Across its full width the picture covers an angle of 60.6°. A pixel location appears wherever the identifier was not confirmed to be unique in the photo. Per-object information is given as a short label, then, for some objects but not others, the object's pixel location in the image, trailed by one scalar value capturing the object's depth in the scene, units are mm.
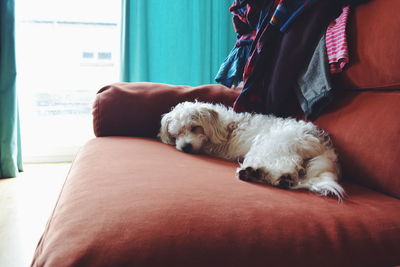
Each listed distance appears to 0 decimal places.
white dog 1117
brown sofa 734
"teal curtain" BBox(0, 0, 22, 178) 2709
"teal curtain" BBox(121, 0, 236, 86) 3078
